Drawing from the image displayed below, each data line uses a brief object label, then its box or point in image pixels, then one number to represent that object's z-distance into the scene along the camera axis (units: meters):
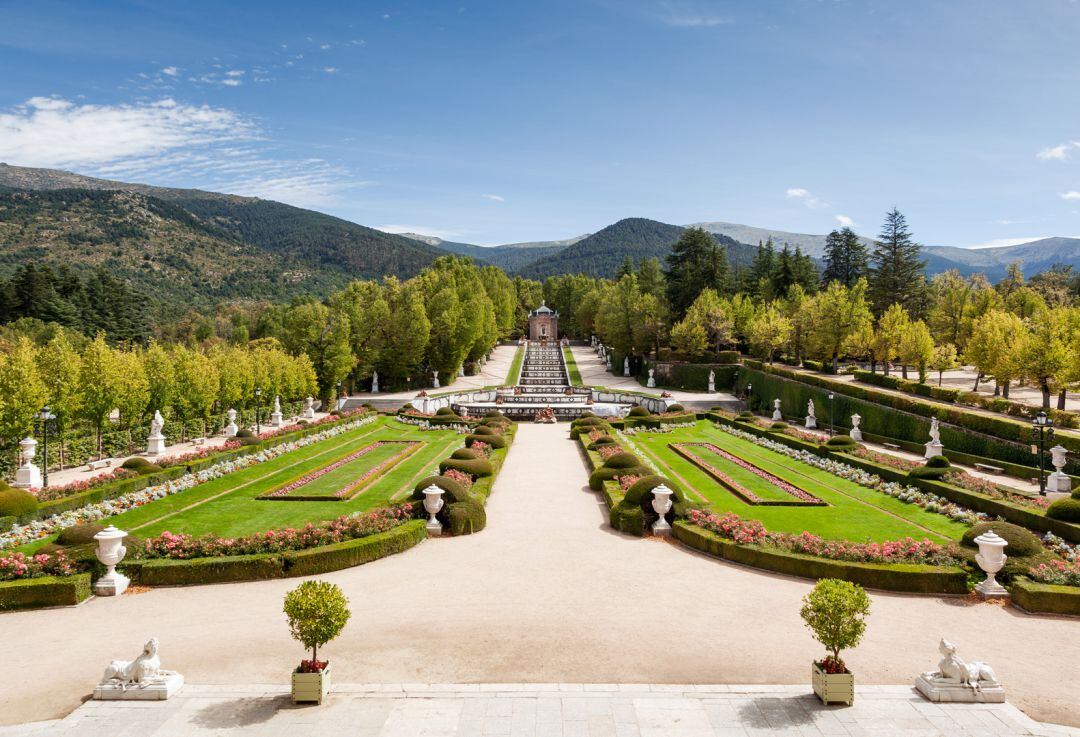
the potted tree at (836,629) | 8.73
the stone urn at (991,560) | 13.05
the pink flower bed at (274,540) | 14.85
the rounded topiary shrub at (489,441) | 30.88
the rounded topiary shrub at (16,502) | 17.19
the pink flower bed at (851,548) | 14.21
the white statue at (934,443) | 28.84
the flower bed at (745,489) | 20.89
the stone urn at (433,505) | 18.03
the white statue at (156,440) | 30.53
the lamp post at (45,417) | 21.95
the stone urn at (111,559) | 13.63
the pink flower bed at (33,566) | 13.16
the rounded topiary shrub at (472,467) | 23.69
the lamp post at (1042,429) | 21.14
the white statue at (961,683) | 8.98
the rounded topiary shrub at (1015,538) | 14.15
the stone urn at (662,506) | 18.03
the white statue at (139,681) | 9.02
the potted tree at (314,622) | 8.80
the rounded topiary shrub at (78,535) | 14.48
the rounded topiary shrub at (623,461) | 23.59
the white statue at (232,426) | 36.30
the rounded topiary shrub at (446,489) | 18.75
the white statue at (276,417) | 40.94
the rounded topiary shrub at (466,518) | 18.12
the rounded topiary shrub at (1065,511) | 16.19
